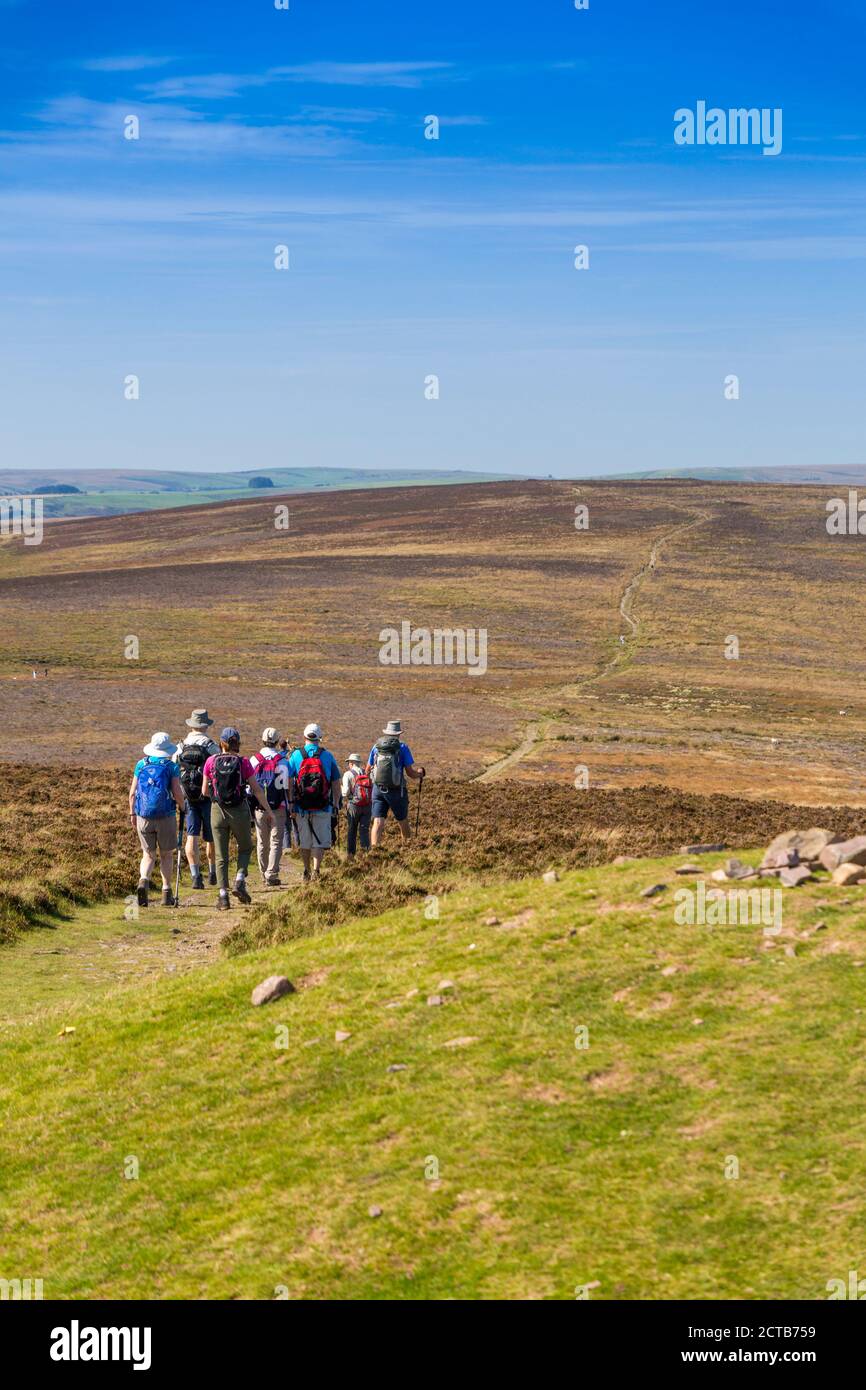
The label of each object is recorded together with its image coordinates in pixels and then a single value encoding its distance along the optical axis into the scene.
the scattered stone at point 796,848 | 14.06
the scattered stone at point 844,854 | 13.87
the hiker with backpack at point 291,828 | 21.51
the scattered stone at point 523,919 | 14.09
